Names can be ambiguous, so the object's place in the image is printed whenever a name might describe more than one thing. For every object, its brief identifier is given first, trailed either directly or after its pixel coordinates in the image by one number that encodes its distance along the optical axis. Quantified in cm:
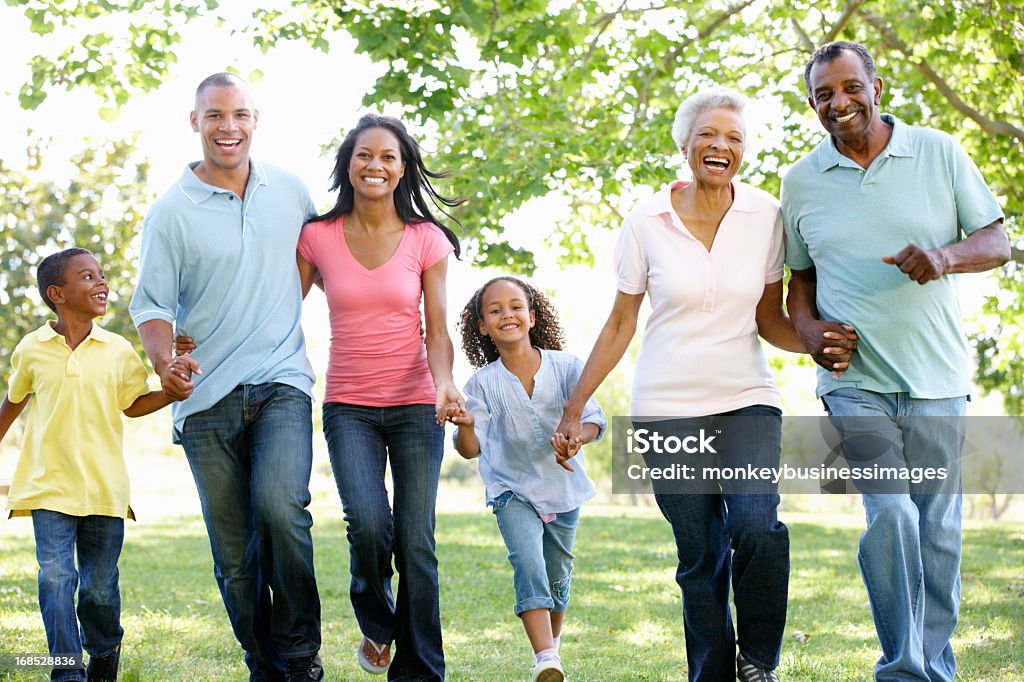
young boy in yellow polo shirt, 487
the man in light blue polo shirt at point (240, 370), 461
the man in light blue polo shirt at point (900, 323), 430
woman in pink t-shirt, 469
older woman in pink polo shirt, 437
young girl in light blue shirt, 511
